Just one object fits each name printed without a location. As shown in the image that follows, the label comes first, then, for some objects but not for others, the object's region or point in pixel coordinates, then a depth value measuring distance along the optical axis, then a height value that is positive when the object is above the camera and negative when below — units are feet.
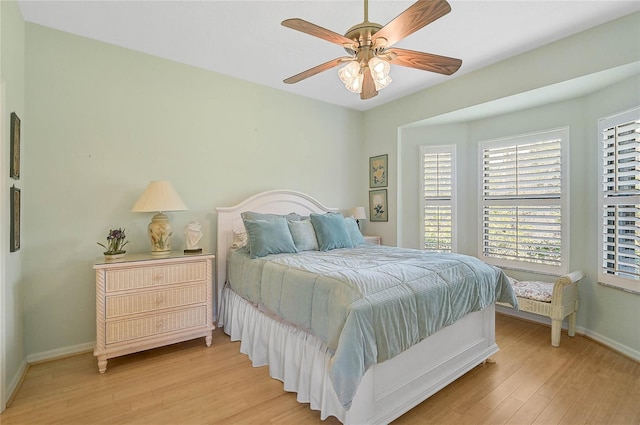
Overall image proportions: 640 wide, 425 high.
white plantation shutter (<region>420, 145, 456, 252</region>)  13.93 +0.67
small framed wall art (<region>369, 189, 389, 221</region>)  14.74 +0.31
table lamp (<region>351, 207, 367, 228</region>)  14.70 -0.08
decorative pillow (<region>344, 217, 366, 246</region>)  11.60 -0.83
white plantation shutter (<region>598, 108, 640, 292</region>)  8.52 +0.34
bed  5.40 -2.78
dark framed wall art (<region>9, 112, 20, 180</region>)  6.91 +1.45
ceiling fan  5.02 +3.15
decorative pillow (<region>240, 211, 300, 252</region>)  10.44 -0.17
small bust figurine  9.65 -0.76
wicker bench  9.24 -2.78
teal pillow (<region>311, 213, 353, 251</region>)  10.63 -0.73
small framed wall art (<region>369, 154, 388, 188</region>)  14.76 +2.00
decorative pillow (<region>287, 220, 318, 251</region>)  10.34 -0.82
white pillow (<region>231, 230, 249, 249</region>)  10.80 -1.00
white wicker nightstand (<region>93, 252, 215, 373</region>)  7.77 -2.52
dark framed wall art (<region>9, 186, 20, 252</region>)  6.91 -0.25
